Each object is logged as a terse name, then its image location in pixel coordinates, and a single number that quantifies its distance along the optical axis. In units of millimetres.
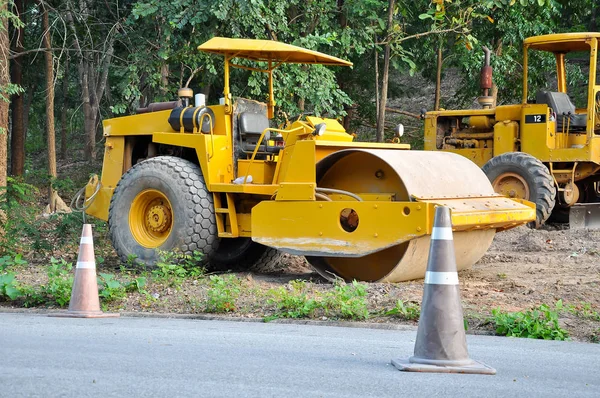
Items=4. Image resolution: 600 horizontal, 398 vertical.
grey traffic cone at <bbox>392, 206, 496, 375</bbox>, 8562
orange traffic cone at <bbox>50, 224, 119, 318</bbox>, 12737
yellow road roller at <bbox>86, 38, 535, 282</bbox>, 14865
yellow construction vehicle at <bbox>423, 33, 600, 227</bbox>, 24479
